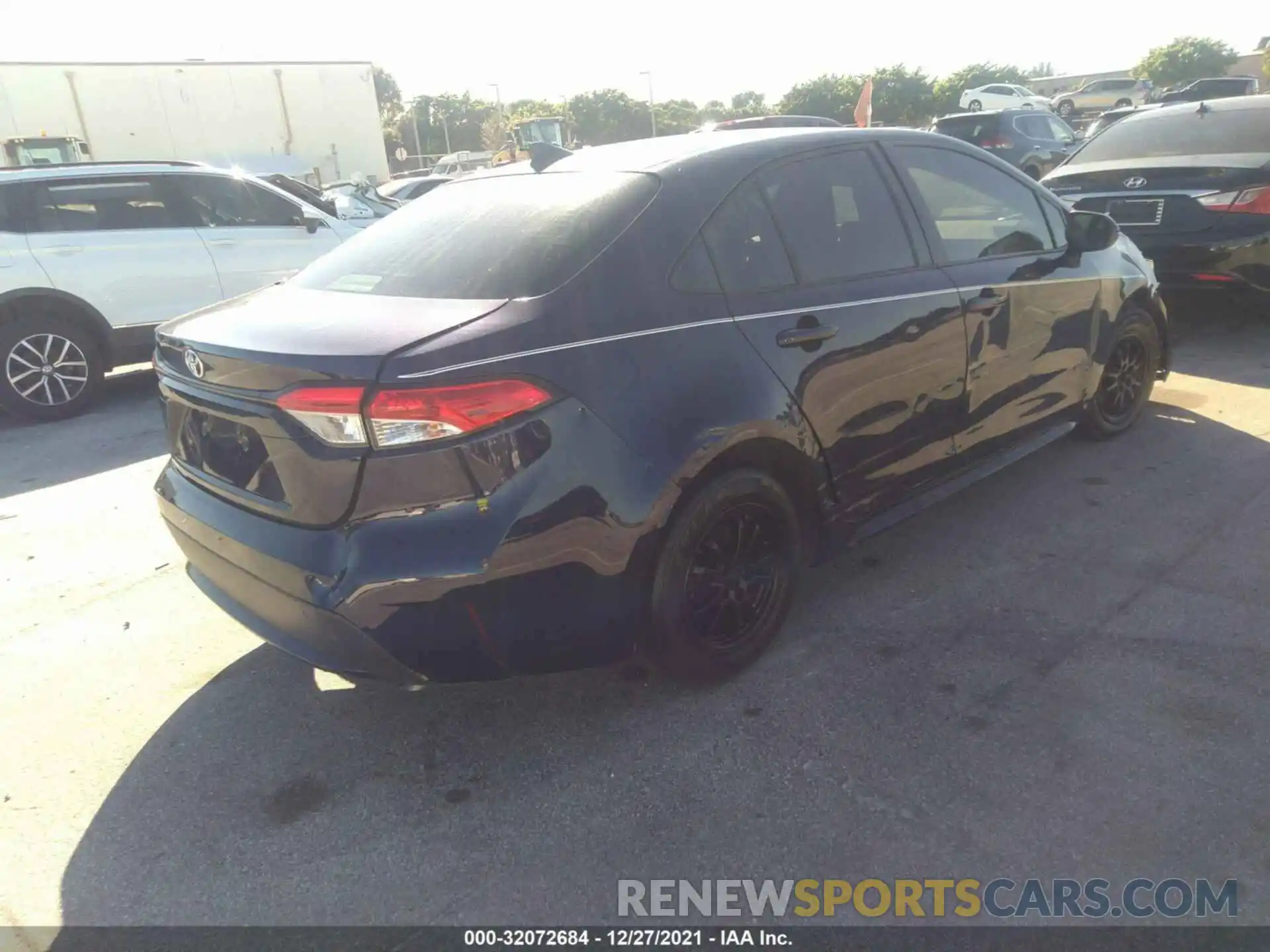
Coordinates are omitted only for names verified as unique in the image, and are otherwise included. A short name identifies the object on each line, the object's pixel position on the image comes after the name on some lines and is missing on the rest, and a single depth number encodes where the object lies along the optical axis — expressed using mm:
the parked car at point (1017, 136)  16844
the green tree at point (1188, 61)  55250
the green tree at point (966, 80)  50875
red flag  14552
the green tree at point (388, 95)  91125
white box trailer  29188
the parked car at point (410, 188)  14984
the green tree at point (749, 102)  76750
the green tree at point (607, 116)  71312
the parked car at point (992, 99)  35438
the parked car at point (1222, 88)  29994
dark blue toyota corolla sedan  2293
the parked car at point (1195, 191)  6148
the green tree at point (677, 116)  69438
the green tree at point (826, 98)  53812
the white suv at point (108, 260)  6535
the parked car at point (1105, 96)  41812
